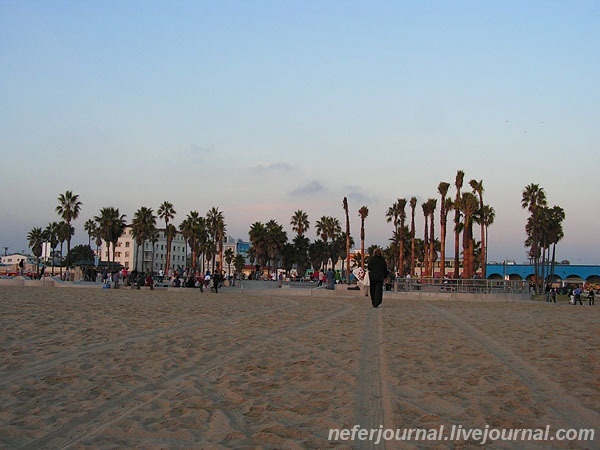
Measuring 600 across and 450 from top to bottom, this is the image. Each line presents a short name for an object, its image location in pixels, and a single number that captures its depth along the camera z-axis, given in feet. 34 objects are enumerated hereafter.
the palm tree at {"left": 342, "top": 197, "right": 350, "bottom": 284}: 266.61
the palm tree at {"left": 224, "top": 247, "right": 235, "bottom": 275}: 491.14
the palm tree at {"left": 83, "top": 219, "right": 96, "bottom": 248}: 424.09
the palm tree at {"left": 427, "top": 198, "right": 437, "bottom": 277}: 220.92
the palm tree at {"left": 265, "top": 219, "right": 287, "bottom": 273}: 350.23
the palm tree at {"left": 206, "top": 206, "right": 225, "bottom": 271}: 366.02
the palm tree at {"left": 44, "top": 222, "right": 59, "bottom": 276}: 416.46
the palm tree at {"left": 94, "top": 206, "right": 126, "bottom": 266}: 308.60
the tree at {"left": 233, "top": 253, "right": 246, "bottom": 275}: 536.83
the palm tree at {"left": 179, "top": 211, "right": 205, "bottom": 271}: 344.08
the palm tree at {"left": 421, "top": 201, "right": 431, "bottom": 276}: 222.07
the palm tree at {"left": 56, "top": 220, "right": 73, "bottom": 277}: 381.40
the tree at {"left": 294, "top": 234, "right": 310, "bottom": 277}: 385.09
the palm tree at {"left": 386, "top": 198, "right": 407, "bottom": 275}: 237.70
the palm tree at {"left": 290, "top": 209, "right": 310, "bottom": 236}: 379.76
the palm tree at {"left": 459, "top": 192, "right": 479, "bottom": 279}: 156.97
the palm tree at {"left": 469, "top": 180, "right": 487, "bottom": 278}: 192.85
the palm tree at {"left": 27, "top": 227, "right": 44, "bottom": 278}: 426.51
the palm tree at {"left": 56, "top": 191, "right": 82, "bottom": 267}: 299.58
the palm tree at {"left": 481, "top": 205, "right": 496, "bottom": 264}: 227.20
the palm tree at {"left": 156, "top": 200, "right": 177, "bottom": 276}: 351.87
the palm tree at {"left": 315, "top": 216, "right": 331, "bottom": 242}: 378.32
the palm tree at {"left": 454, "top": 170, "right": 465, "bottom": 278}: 176.04
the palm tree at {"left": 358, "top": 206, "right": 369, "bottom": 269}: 279.90
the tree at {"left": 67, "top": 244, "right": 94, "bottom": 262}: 543.39
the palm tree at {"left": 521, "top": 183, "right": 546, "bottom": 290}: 242.41
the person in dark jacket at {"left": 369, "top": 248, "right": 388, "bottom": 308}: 63.10
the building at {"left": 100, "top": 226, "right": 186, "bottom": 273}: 532.73
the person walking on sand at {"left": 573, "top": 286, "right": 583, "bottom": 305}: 119.85
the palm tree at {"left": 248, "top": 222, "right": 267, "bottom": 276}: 349.61
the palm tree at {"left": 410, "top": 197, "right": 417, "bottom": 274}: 246.97
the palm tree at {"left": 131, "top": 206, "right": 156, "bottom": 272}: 328.49
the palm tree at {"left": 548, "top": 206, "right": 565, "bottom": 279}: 260.62
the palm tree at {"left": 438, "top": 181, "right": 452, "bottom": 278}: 183.93
